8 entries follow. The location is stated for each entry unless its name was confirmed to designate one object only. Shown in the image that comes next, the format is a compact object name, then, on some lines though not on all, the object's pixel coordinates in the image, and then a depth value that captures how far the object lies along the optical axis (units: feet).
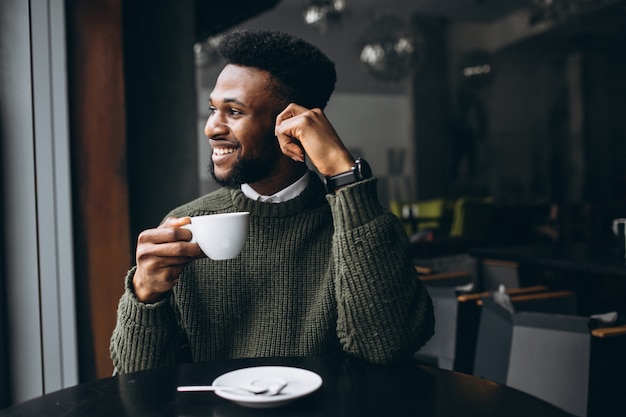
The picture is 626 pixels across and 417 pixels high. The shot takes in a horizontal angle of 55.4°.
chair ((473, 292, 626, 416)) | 5.10
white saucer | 2.42
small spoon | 2.52
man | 3.50
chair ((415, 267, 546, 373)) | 6.57
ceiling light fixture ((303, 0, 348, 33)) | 14.58
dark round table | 2.48
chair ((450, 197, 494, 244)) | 20.33
